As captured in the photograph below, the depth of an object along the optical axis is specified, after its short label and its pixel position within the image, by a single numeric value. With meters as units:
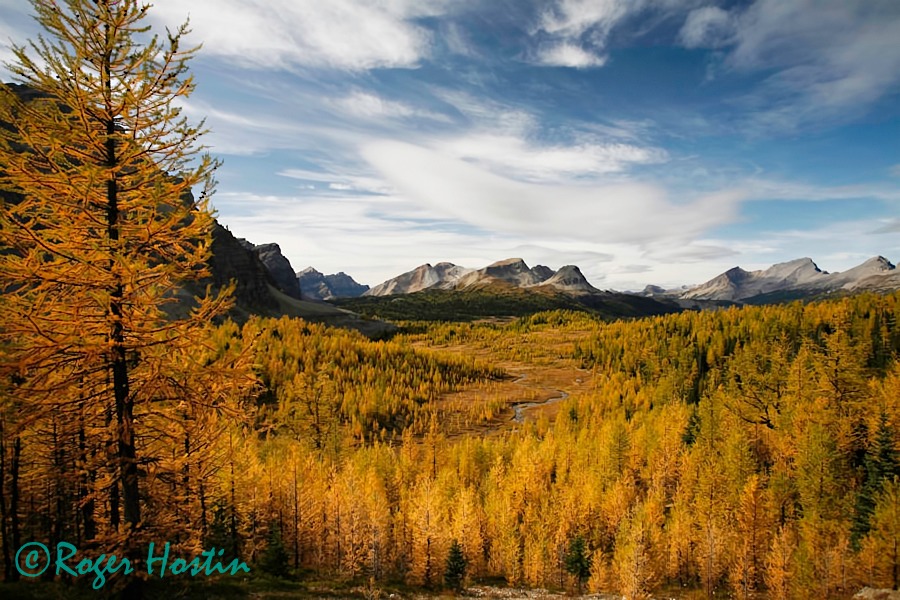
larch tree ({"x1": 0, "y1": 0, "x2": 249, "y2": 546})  10.28
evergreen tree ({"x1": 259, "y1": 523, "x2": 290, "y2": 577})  28.91
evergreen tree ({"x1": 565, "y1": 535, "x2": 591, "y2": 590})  48.53
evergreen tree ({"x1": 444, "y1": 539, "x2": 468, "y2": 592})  38.81
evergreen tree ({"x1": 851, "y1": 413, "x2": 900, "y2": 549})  46.31
